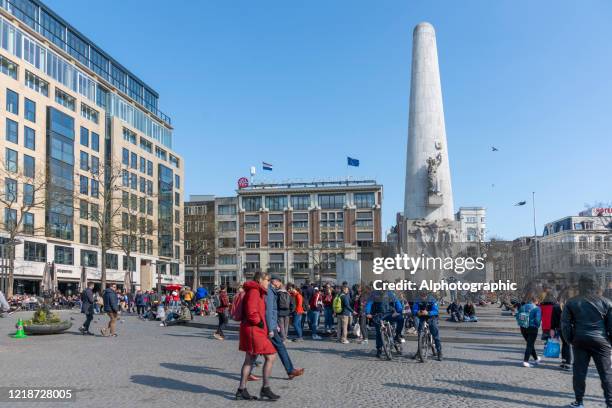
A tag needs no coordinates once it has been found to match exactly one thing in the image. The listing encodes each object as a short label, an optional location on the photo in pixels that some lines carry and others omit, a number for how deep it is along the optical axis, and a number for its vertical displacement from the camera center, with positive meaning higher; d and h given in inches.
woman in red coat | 358.3 -44.5
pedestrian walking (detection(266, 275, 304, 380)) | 390.9 -46.4
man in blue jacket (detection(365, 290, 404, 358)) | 567.8 -47.3
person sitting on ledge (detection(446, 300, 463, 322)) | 992.9 -85.4
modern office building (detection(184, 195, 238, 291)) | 4143.7 +100.4
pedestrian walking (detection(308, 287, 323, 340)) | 794.2 -67.1
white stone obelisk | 1362.0 +254.4
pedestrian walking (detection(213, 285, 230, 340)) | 788.0 -65.3
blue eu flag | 3654.0 +551.4
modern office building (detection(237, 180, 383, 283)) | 4020.7 +220.3
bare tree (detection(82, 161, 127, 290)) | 1769.2 +130.2
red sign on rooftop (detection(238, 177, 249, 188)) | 4261.8 +515.4
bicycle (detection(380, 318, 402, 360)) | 556.7 -69.5
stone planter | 815.1 -86.1
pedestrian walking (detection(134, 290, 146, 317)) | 1518.0 -102.1
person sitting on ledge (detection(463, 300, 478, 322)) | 1014.5 -86.6
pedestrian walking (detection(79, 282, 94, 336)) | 863.1 -62.9
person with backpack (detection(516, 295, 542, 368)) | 500.1 -51.5
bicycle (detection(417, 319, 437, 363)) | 535.8 -72.7
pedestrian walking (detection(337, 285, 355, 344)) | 713.6 -60.9
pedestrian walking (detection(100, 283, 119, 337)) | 790.5 -55.2
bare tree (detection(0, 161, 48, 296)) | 1863.9 +226.7
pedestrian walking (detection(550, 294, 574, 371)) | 500.4 -70.1
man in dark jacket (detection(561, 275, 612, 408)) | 327.6 -39.8
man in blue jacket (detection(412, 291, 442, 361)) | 534.0 -47.5
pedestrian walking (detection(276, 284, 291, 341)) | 657.0 -49.0
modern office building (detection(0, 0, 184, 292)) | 2071.9 +446.6
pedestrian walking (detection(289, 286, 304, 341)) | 750.5 -63.1
